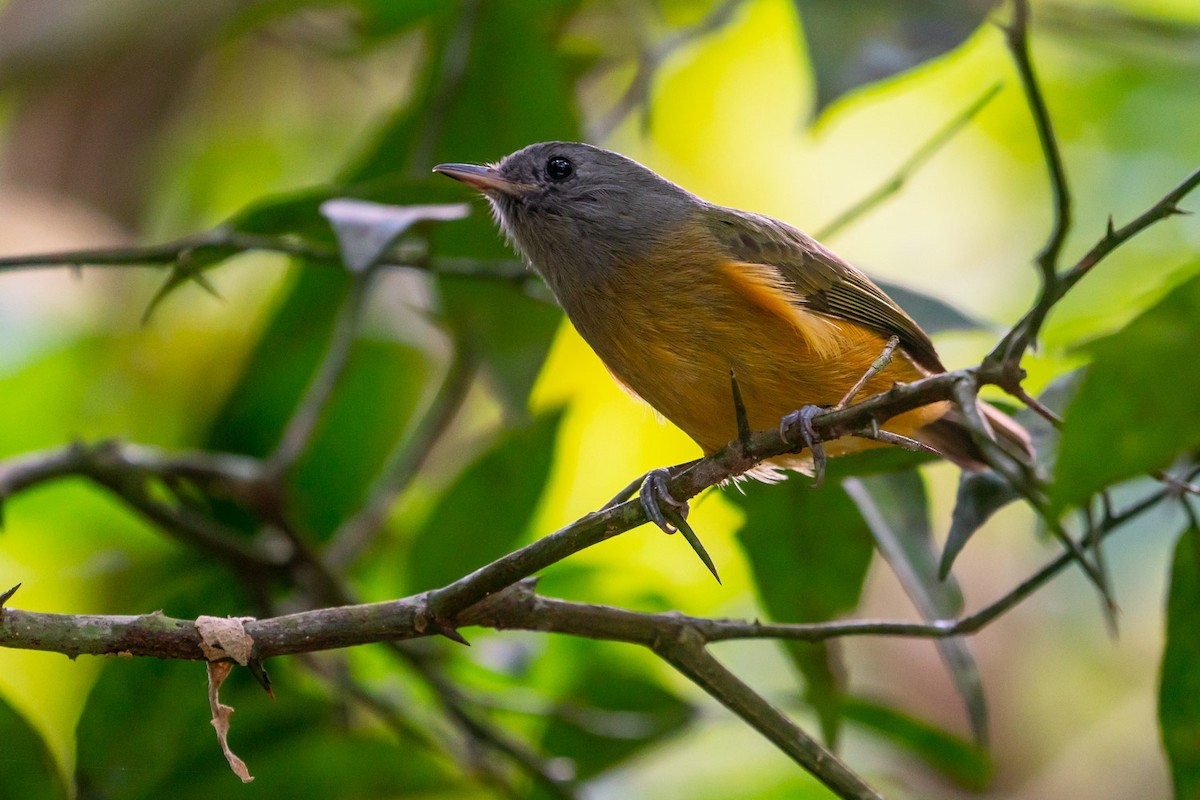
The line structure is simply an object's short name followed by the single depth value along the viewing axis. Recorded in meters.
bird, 5.05
